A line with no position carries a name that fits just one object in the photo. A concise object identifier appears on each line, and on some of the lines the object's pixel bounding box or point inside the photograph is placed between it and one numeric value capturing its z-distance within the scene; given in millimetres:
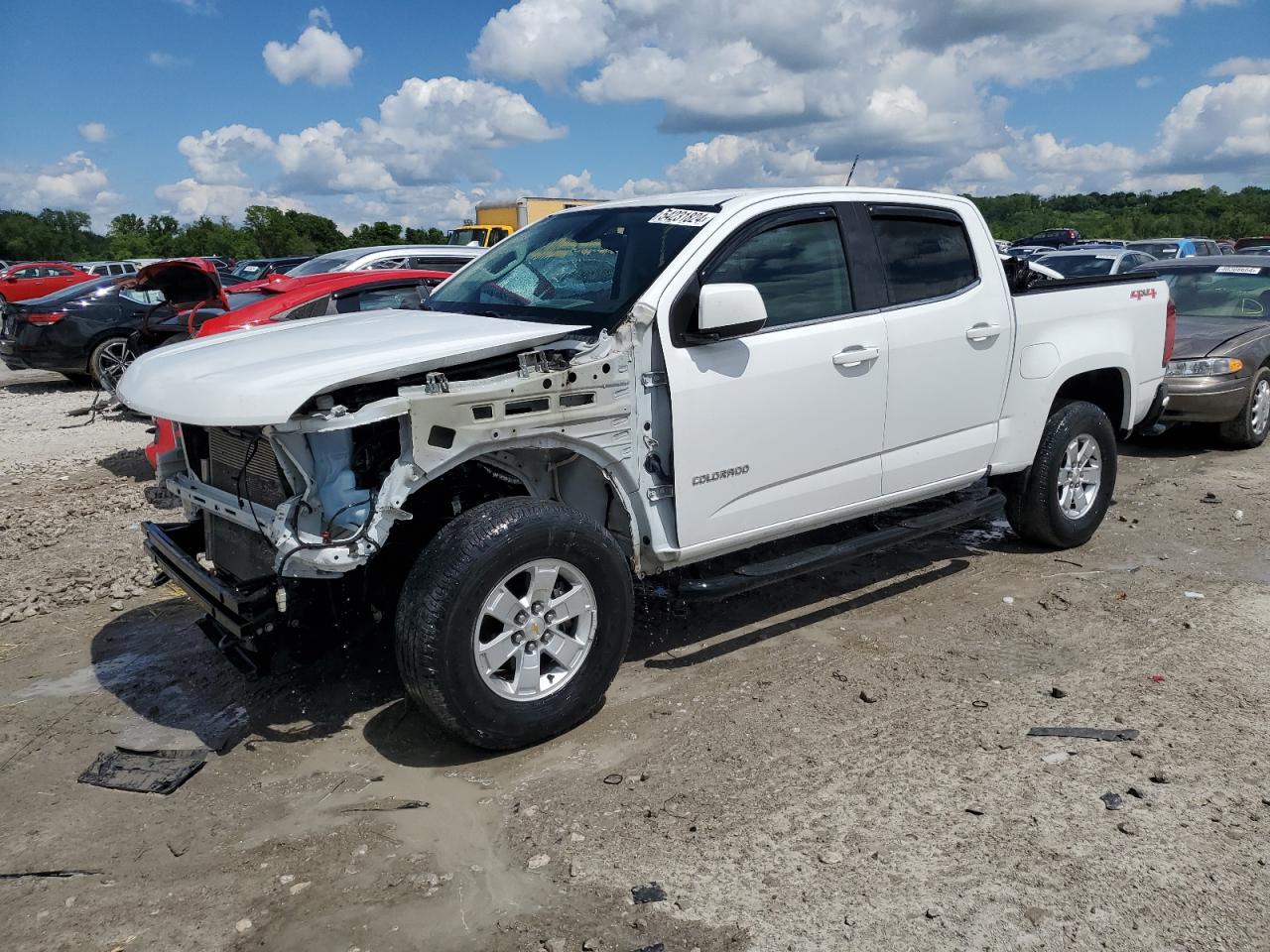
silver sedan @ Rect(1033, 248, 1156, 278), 15133
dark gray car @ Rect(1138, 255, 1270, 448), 8555
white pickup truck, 3469
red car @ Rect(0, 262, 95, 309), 25656
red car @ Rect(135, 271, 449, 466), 7973
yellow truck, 25672
